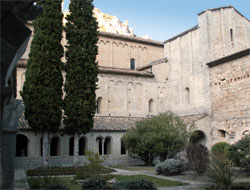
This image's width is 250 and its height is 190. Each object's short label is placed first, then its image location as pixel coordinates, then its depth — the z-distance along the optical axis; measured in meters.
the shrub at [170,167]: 16.34
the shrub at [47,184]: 8.91
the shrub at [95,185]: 9.16
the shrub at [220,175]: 9.80
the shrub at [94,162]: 12.79
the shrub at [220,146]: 22.14
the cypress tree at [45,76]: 18.95
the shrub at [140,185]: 9.13
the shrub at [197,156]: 15.63
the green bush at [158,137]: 21.06
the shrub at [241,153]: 15.19
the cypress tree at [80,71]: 19.86
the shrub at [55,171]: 16.57
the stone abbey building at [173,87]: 22.92
